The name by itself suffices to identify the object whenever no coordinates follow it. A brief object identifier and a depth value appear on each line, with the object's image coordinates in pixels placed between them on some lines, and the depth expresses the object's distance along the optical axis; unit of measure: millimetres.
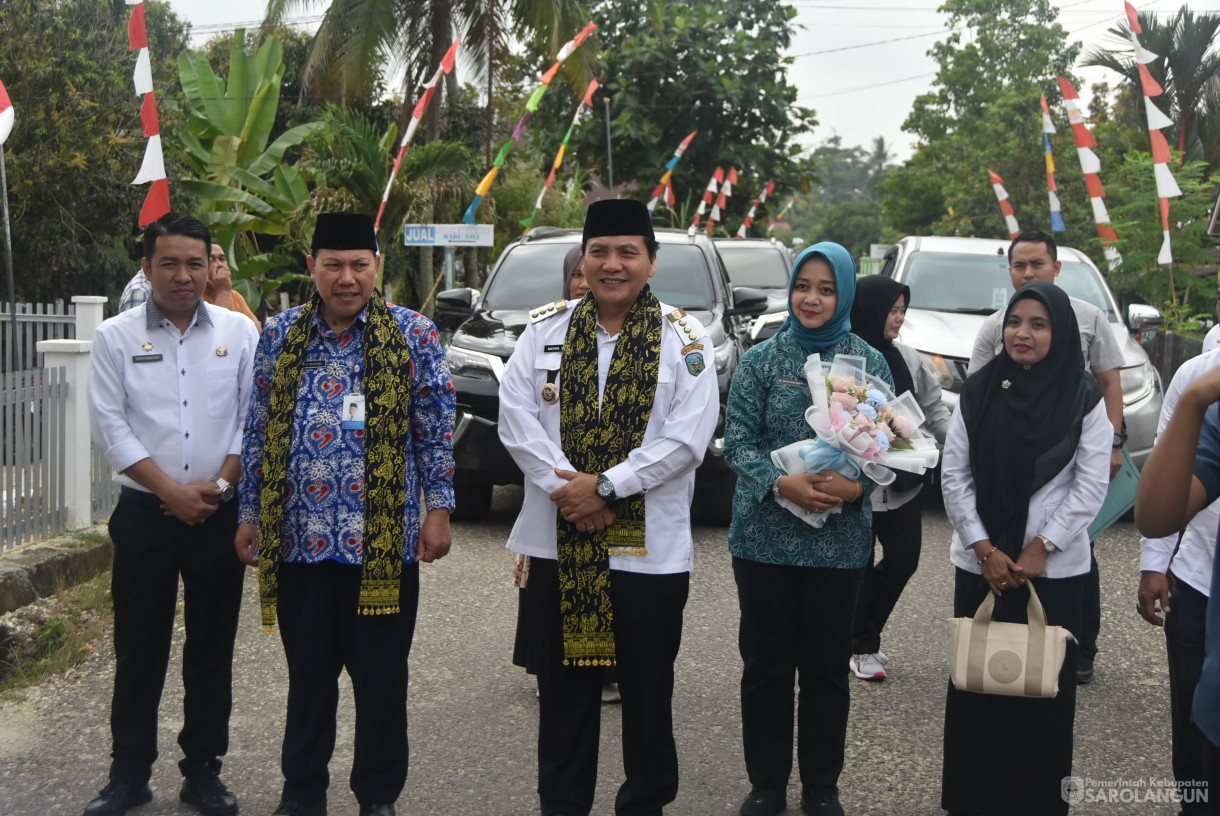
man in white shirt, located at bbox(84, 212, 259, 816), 4277
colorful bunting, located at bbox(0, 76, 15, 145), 7164
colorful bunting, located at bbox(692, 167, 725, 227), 25641
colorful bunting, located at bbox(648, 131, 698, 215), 23266
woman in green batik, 4250
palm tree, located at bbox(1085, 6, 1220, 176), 25266
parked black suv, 8414
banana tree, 14773
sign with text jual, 13555
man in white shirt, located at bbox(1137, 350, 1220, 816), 3709
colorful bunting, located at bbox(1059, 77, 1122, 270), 13617
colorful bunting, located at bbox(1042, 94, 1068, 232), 16125
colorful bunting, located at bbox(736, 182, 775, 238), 28706
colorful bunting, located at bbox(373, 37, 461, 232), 13755
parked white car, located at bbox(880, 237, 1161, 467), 9250
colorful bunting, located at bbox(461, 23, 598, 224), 14969
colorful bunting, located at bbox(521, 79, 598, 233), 18889
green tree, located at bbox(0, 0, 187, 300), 14008
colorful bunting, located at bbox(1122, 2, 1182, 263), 11578
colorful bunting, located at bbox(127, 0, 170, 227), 7852
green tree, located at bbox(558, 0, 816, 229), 28969
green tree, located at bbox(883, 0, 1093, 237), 32688
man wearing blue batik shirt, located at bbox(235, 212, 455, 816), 3984
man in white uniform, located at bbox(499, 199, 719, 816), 3898
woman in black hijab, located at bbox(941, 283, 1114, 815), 4078
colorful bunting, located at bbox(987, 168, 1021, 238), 17953
